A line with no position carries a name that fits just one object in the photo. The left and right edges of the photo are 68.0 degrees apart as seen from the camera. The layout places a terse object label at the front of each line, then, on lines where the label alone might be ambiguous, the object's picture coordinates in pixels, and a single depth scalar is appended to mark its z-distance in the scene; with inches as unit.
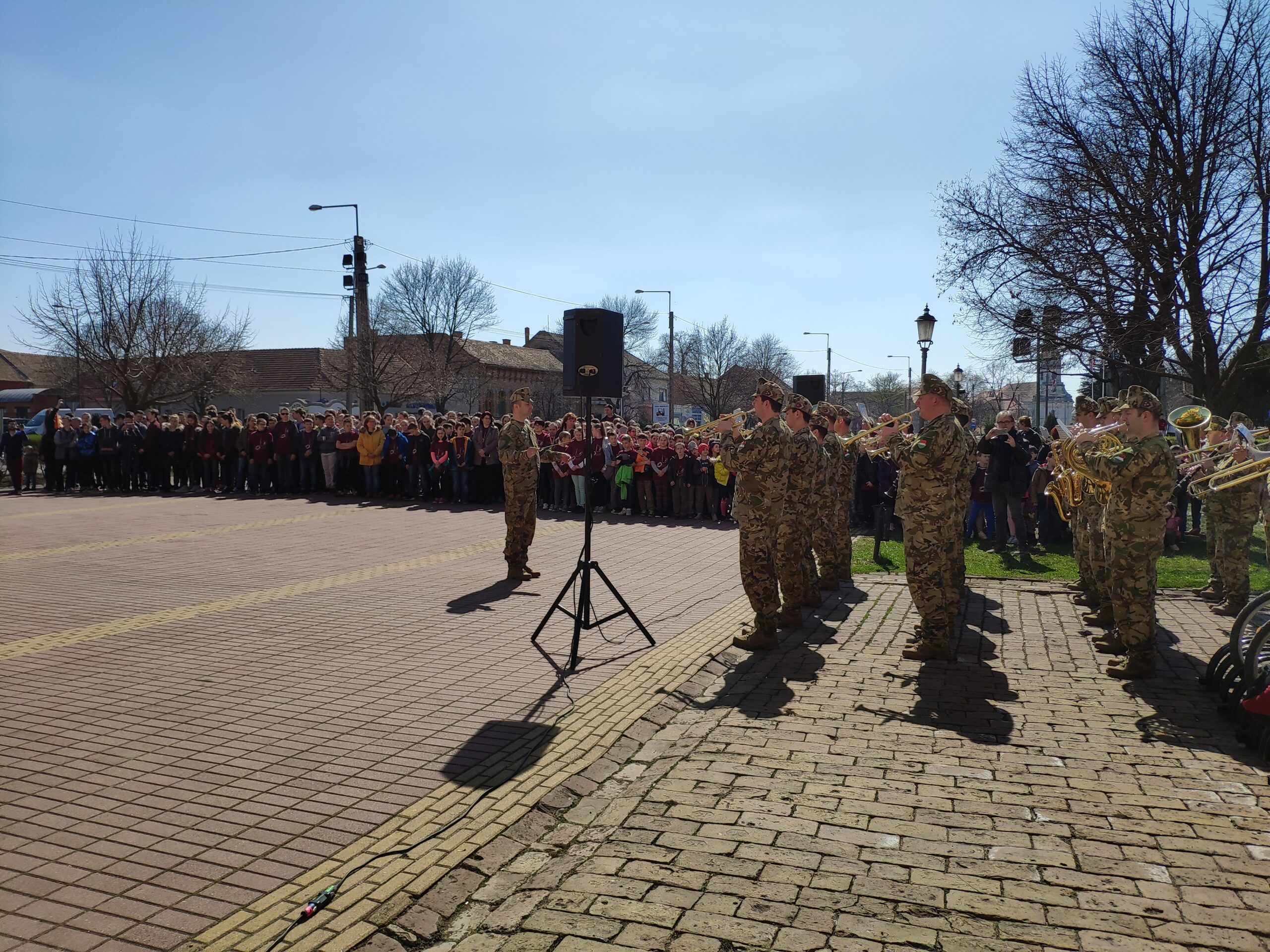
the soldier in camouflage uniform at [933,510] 289.3
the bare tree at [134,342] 1457.9
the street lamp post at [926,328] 829.8
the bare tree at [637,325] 2839.6
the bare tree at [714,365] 2859.3
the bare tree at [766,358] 2940.5
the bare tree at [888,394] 2807.6
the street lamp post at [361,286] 1099.9
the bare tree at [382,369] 1376.7
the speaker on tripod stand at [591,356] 287.6
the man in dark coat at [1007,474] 519.5
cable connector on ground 137.6
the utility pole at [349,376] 1307.8
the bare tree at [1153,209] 645.9
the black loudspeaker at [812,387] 552.1
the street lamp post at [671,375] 1726.1
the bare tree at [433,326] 2640.3
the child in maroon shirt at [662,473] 705.0
